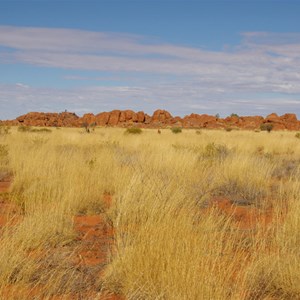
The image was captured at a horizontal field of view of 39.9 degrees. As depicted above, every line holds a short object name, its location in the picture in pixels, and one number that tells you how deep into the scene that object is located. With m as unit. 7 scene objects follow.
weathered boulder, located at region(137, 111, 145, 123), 92.94
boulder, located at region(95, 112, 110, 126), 90.56
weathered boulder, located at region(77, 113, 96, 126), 93.31
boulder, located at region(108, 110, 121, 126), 90.12
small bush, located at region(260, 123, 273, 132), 61.51
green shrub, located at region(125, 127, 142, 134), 30.41
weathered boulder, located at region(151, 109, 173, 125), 91.06
